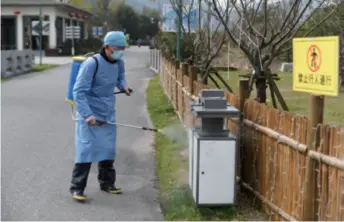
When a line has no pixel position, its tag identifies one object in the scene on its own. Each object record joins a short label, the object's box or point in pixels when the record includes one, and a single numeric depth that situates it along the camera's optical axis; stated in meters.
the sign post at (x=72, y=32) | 44.50
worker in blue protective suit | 6.04
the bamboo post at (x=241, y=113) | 6.00
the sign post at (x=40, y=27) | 37.12
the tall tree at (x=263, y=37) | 8.10
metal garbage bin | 5.36
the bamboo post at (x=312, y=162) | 4.38
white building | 50.16
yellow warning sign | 4.04
